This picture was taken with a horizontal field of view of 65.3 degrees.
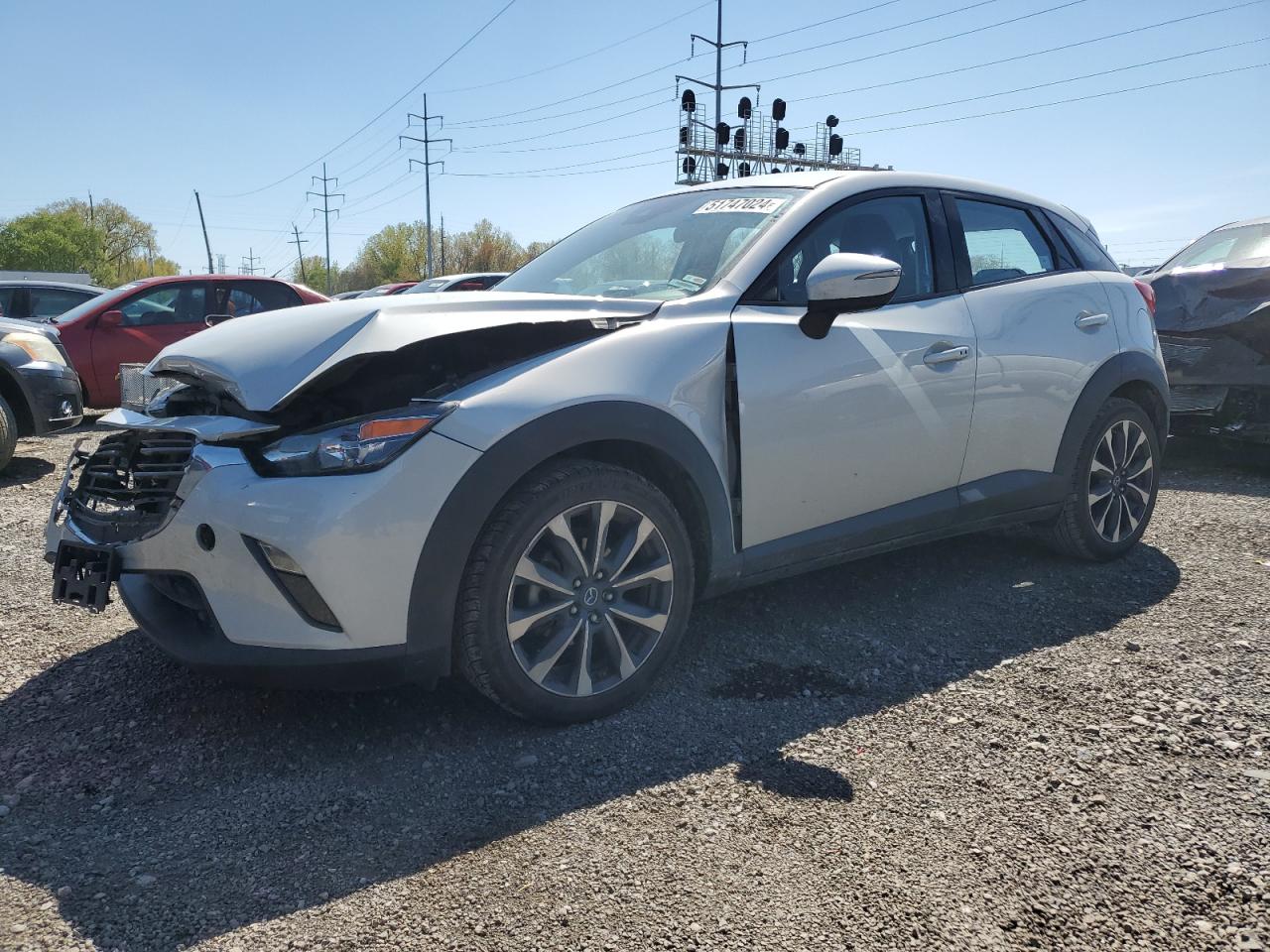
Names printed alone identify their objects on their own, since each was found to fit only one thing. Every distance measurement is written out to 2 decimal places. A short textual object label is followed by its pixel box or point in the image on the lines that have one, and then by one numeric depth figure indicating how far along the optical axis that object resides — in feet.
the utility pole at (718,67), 138.21
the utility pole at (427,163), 192.65
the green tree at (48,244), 305.94
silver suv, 8.36
